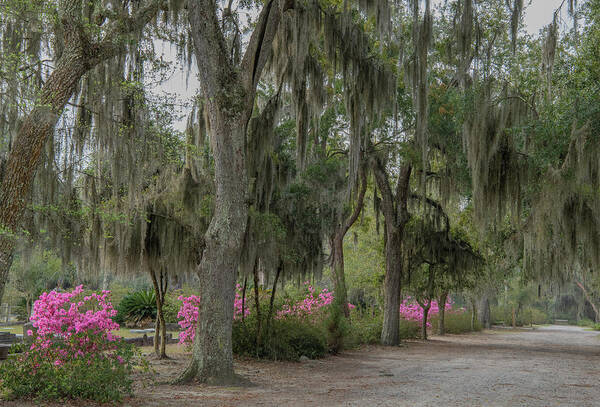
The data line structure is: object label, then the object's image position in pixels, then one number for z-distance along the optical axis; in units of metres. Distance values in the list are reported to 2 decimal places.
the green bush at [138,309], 19.17
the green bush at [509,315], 38.66
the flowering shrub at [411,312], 19.52
